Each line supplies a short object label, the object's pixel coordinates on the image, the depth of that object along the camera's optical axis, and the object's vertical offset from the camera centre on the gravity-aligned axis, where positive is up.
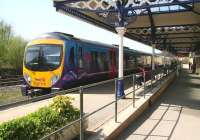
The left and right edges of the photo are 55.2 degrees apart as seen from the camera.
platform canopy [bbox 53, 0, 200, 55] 8.22 +2.81
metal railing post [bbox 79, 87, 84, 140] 3.41 -1.09
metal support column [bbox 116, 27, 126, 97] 7.64 +0.72
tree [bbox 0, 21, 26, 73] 23.40 +1.49
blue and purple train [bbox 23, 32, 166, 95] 9.00 +0.09
